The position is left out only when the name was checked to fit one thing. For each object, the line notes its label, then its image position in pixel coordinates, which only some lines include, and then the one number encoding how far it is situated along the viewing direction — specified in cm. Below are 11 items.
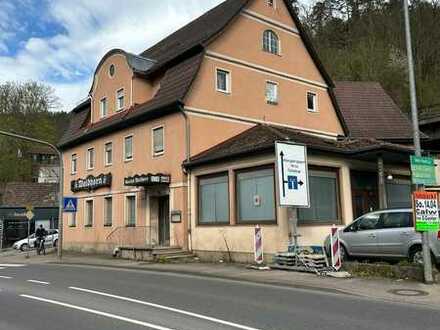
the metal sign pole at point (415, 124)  1334
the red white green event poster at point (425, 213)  1350
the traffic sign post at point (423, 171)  1363
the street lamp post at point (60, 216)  2603
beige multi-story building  2077
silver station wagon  1535
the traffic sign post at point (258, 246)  1842
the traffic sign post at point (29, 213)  3155
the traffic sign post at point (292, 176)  1712
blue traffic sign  2551
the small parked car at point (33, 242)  4197
